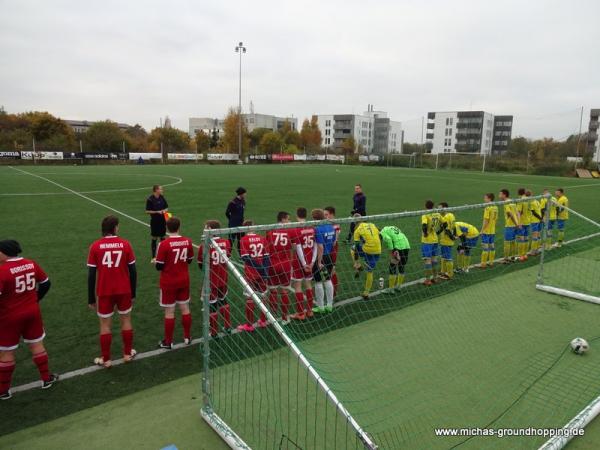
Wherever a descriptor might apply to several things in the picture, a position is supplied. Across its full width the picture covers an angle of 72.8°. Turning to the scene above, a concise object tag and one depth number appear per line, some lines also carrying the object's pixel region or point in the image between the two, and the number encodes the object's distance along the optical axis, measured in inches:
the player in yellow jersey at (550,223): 488.1
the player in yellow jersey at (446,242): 343.3
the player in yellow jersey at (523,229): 439.5
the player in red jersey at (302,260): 261.4
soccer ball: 229.3
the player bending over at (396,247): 304.5
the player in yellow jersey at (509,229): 406.6
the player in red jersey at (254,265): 240.2
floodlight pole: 2485.2
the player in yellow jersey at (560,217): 490.0
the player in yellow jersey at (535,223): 448.8
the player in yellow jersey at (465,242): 355.9
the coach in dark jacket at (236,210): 387.9
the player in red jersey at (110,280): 198.4
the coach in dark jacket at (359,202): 477.7
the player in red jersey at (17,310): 174.1
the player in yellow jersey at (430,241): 336.8
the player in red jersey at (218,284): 231.1
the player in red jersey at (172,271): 216.5
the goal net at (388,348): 162.7
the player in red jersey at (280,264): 258.0
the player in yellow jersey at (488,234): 389.7
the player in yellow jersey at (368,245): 292.7
